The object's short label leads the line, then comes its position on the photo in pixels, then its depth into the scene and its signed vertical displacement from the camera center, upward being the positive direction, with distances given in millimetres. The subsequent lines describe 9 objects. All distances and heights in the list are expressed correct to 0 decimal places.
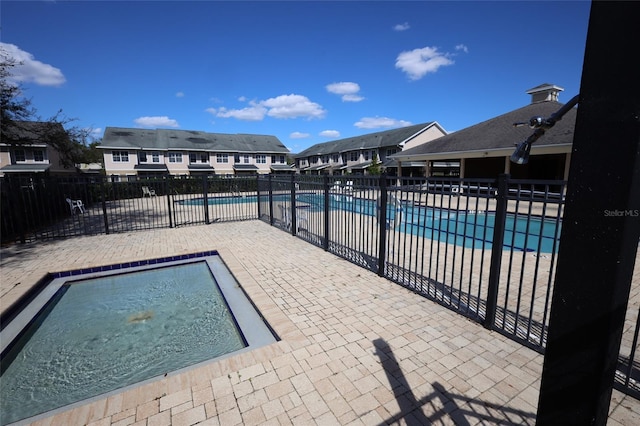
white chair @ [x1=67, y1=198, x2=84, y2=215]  13109 -1525
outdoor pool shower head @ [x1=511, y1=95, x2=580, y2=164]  1326 +224
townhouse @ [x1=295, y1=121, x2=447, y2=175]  39684 +3509
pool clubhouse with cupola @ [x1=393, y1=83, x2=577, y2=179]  17500 +1760
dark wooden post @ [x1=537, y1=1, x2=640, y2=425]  948 -184
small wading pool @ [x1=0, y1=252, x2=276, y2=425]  3354 -2361
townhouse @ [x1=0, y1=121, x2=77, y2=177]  27734 +1036
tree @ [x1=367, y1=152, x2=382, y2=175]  36800 +662
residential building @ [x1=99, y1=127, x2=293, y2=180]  35378 +2546
